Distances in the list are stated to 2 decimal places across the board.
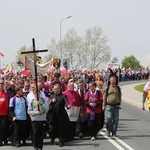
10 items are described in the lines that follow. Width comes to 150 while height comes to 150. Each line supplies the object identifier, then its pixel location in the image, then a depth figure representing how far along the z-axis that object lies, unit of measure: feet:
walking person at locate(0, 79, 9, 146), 39.04
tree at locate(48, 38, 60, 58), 289.74
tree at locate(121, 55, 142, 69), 545.44
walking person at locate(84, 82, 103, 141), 41.88
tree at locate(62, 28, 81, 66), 294.66
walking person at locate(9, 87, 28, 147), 37.96
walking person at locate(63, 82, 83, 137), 41.14
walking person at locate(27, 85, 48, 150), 34.50
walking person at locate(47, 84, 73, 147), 38.47
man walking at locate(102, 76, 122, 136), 42.91
